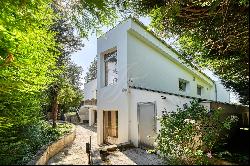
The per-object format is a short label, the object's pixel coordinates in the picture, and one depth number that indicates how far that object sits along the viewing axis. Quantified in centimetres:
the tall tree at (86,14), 267
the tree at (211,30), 190
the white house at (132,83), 580
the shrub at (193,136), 152
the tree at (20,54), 261
